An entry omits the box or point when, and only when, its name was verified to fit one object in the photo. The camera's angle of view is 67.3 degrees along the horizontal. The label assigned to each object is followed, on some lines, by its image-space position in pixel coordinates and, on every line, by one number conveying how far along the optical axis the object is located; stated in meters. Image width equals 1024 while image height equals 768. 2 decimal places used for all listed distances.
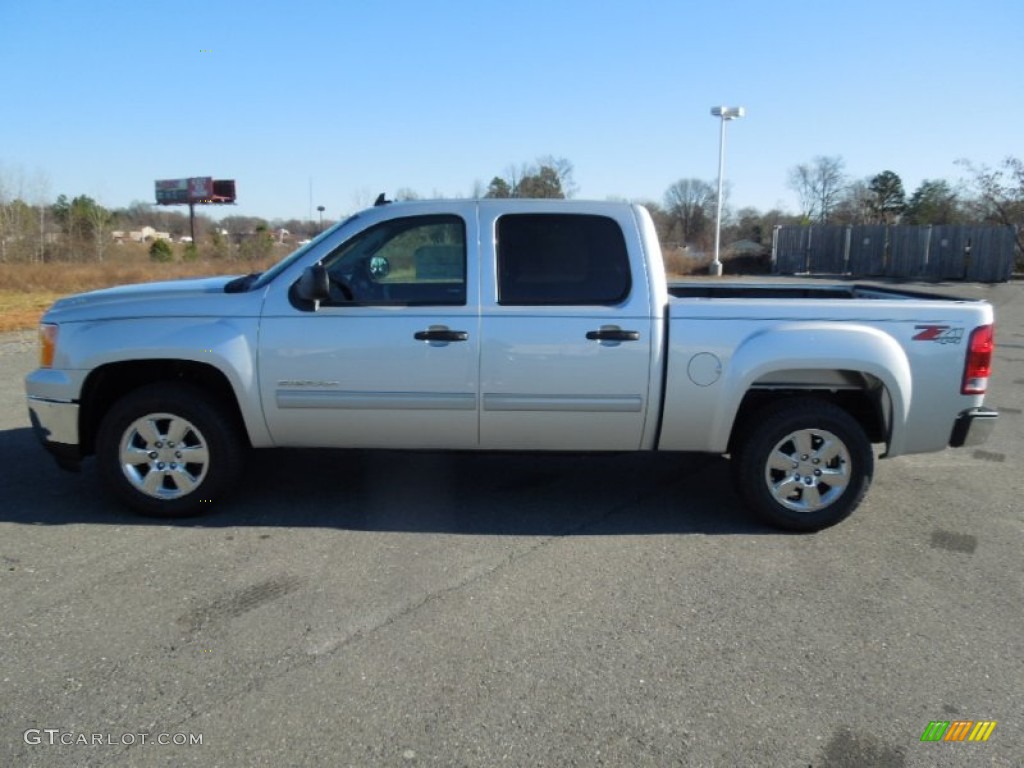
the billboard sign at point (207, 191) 60.31
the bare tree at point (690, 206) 77.75
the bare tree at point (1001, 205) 42.44
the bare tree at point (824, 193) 86.46
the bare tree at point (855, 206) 76.65
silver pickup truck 4.46
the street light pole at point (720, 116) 35.25
